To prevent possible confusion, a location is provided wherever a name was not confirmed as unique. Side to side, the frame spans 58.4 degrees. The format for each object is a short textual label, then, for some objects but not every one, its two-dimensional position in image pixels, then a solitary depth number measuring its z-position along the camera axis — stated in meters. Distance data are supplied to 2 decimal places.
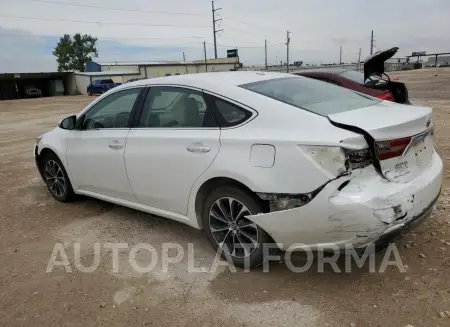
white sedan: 2.65
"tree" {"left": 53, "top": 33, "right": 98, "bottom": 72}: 76.81
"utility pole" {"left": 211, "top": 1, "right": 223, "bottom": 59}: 61.20
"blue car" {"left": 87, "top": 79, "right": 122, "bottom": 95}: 41.97
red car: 6.48
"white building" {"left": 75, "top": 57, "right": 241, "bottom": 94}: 51.19
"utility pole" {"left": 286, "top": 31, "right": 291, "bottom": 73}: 72.95
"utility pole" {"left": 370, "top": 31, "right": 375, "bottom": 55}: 88.11
